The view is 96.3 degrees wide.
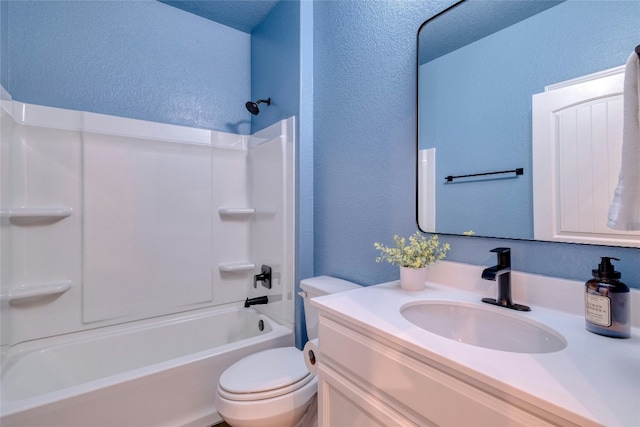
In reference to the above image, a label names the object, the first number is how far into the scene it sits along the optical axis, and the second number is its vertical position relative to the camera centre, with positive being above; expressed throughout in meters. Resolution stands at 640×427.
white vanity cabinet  0.48 -0.36
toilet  1.07 -0.69
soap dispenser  0.61 -0.19
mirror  0.75 +0.39
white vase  0.97 -0.22
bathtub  1.11 -0.75
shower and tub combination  1.31 -0.28
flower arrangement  0.99 -0.14
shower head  1.87 +0.71
